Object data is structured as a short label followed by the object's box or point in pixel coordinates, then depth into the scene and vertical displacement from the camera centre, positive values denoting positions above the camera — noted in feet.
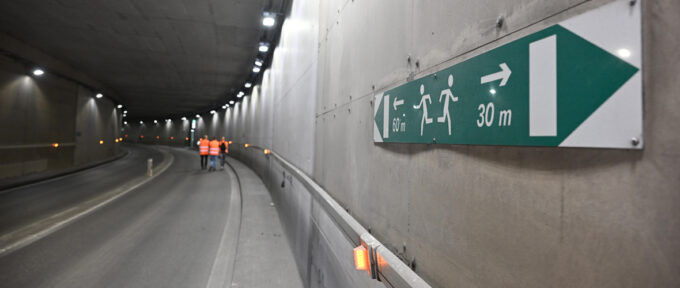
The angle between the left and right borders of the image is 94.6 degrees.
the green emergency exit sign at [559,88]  2.53 +0.67
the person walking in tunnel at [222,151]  58.59 -0.85
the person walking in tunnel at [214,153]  52.75 -1.05
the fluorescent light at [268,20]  28.64 +11.87
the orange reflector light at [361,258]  6.79 -2.35
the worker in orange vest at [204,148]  54.08 -0.24
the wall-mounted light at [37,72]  42.06 +9.64
